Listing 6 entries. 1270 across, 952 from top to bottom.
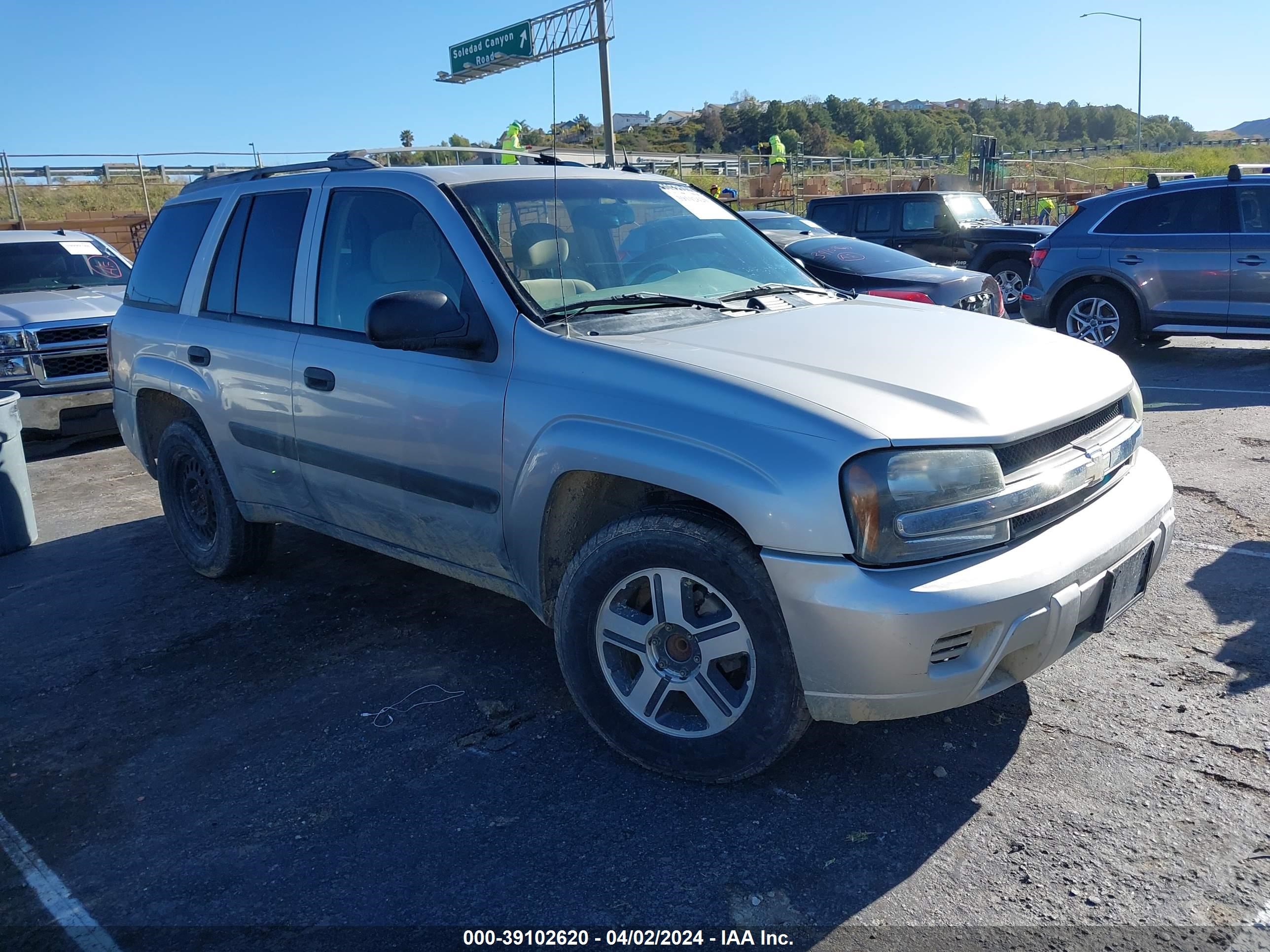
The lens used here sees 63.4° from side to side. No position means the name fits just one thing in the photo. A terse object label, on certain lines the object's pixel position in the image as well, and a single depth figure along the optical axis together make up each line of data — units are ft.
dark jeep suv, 46.52
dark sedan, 27.96
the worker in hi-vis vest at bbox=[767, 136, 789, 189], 93.25
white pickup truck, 26.58
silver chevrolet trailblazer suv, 8.75
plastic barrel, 19.44
